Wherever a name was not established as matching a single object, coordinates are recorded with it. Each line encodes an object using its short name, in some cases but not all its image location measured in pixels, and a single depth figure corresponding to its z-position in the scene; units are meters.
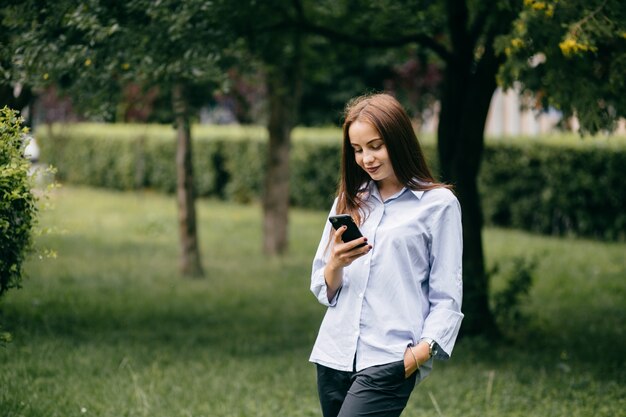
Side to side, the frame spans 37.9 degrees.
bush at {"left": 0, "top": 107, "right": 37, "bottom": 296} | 4.34
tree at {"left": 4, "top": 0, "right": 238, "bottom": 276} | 6.31
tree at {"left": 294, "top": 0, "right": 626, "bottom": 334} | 7.46
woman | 3.25
